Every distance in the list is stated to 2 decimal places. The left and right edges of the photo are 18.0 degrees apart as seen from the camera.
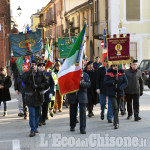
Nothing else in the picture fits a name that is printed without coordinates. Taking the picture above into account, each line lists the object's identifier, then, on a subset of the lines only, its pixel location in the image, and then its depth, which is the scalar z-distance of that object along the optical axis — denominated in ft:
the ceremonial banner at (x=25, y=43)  47.75
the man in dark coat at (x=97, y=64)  59.47
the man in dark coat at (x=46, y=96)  42.07
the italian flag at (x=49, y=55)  48.88
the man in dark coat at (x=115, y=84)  39.37
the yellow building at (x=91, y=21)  127.11
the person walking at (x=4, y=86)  51.19
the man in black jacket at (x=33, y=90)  36.55
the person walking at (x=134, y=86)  44.88
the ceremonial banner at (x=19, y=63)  47.47
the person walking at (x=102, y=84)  45.73
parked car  87.10
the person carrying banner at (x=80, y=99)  37.33
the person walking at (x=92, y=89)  48.53
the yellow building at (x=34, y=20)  430.61
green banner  69.10
